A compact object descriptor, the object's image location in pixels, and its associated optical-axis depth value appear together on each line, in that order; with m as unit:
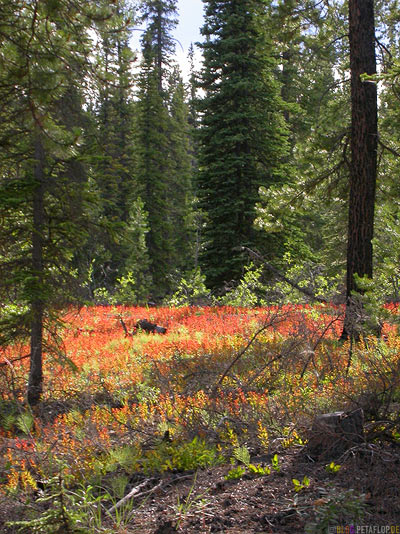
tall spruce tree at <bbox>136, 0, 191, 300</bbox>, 60.59
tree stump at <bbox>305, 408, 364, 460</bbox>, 8.06
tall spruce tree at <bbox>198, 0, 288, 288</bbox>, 38.25
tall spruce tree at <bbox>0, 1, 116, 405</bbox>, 11.92
